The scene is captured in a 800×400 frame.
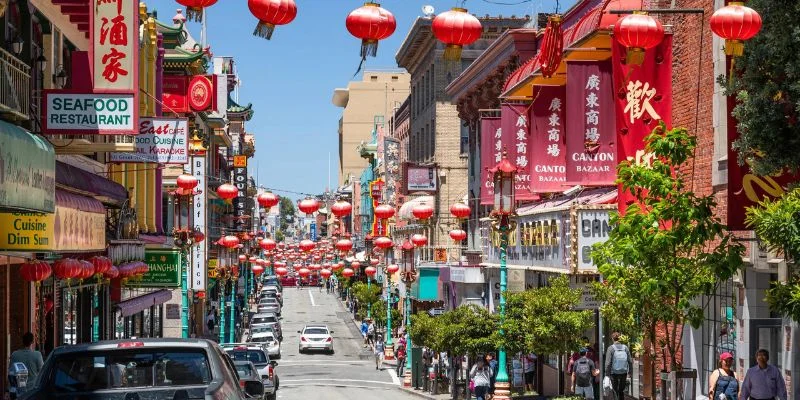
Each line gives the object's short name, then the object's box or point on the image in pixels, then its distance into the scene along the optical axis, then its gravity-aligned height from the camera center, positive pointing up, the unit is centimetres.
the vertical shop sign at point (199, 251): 5716 -165
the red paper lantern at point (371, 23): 1481 +215
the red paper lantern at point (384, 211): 5172 +9
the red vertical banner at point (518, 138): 3803 +220
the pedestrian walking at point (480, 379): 3575 -453
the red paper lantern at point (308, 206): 4620 +26
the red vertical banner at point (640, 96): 2616 +236
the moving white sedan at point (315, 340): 6831 -658
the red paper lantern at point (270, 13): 1429 +219
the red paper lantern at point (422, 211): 4844 +7
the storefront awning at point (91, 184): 2311 +57
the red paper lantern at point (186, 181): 3650 +88
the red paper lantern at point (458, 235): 5333 -88
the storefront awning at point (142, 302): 3991 -293
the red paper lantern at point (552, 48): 2905 +373
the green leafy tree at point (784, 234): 1326 -21
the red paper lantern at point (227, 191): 4512 +76
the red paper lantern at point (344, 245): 6200 -151
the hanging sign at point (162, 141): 2956 +162
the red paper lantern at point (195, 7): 1426 +226
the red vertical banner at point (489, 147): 4250 +218
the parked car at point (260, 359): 3116 -359
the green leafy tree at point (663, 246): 1784 -45
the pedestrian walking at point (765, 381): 1811 -230
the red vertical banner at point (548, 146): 3472 +178
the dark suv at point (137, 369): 1191 -145
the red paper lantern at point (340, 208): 4891 +20
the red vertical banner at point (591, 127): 2917 +191
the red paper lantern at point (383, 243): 5809 -131
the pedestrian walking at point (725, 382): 1914 -246
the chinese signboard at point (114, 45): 2323 +303
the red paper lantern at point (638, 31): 2094 +293
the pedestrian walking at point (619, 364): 2677 -306
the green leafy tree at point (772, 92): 1420 +135
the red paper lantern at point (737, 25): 1474 +212
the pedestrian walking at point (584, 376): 2905 -360
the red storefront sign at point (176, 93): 4934 +460
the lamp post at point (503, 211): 3162 +6
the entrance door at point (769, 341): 2164 -211
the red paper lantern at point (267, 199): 4225 +46
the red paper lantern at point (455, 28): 1572 +221
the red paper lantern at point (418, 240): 5499 -112
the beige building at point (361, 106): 15888 +1345
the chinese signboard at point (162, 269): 3878 -166
